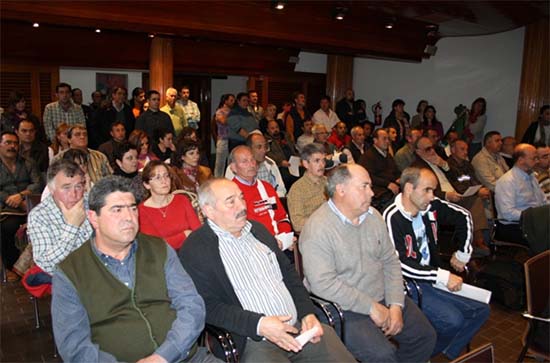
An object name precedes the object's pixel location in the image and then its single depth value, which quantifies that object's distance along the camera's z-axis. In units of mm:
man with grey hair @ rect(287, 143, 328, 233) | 3875
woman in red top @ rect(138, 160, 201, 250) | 3250
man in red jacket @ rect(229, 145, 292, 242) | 3748
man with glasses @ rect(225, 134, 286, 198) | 4777
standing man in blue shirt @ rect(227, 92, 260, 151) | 7336
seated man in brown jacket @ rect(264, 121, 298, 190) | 6569
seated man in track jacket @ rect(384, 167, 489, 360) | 2902
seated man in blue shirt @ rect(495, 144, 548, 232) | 4535
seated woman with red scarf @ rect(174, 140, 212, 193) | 4242
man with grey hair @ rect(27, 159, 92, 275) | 2652
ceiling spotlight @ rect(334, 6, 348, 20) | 6746
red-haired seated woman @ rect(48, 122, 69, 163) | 5309
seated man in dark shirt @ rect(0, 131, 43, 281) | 4289
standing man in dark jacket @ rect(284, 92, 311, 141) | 8844
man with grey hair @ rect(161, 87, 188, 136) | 7363
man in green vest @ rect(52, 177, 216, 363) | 1940
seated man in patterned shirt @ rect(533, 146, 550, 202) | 5328
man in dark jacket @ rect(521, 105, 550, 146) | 8281
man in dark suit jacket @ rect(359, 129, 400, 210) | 5633
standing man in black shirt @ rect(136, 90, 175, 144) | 6730
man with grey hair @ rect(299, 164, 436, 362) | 2551
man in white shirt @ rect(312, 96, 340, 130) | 9453
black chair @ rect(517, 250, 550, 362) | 2568
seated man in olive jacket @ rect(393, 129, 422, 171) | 6129
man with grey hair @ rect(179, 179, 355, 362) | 2211
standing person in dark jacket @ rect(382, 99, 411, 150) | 9570
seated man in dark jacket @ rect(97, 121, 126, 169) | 5344
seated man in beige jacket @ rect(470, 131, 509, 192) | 5707
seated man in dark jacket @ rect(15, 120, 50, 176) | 5336
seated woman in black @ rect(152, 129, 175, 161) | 5852
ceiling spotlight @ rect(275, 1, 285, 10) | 6102
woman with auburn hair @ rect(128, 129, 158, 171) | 4996
